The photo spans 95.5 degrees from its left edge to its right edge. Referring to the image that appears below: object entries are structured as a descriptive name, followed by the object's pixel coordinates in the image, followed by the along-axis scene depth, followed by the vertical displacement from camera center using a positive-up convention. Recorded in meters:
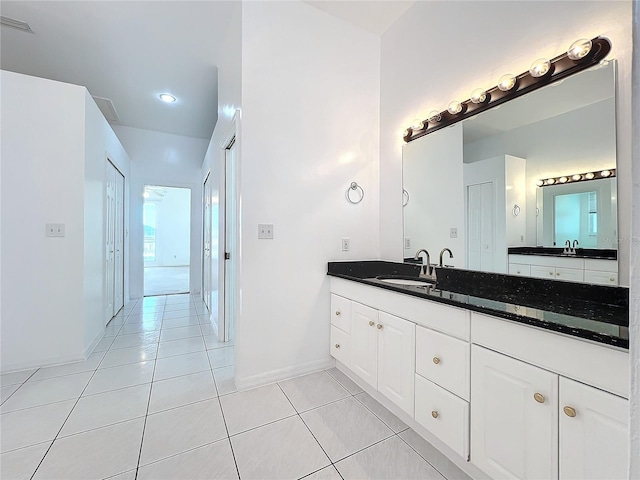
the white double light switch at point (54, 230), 2.45 +0.09
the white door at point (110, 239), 3.41 +0.02
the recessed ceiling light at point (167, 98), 3.76 +1.89
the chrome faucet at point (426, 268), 2.10 -0.19
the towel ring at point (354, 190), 2.49 +0.44
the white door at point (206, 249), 4.02 -0.12
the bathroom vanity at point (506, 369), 0.91 -0.51
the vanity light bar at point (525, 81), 1.32 +0.87
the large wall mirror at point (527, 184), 1.35 +0.36
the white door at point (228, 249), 2.94 -0.08
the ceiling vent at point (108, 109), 3.88 +1.87
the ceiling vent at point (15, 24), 2.50 +1.90
